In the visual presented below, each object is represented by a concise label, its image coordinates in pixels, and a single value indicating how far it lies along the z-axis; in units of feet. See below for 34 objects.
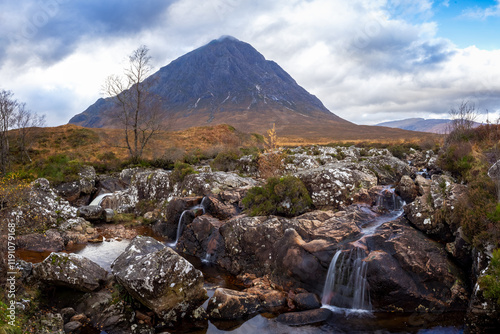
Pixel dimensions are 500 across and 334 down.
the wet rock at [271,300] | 30.37
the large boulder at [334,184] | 47.01
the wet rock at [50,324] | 24.42
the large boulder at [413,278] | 28.89
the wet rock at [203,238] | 43.42
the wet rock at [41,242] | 46.74
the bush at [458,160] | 46.93
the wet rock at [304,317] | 27.96
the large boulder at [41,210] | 52.47
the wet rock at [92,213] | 62.28
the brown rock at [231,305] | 29.09
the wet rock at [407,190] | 44.42
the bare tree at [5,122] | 105.74
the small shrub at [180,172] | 65.87
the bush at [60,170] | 71.51
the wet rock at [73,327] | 25.98
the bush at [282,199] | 44.14
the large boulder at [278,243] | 33.55
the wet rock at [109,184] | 78.43
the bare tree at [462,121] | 73.03
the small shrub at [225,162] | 85.66
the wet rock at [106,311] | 27.04
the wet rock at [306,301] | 30.40
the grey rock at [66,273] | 30.09
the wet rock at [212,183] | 57.49
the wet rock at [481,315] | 23.02
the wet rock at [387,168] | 58.49
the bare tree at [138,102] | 100.83
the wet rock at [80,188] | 71.20
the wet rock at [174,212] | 53.62
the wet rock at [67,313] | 27.58
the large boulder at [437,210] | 34.55
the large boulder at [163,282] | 28.04
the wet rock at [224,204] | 49.03
